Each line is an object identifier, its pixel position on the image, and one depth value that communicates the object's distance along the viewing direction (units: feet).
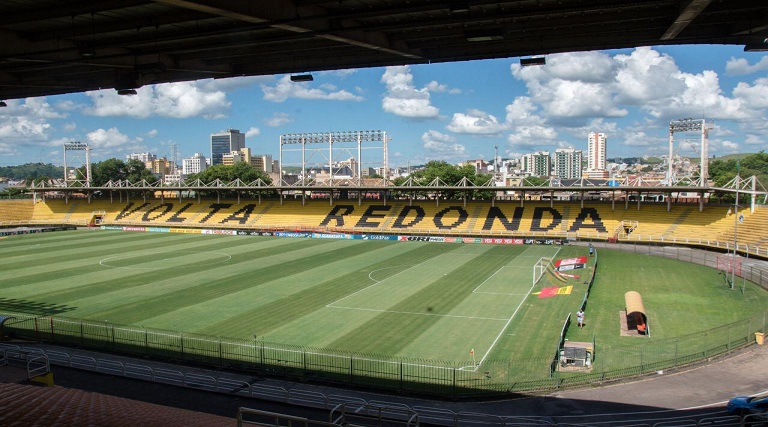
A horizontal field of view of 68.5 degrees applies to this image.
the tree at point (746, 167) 406.70
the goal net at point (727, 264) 134.41
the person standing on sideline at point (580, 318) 90.43
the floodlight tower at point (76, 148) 338.75
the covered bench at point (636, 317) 87.10
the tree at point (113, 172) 497.05
